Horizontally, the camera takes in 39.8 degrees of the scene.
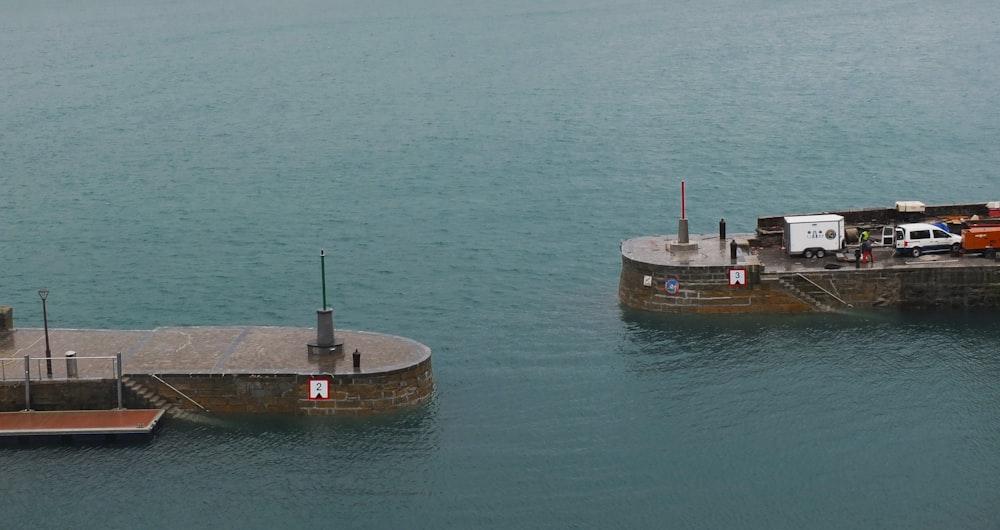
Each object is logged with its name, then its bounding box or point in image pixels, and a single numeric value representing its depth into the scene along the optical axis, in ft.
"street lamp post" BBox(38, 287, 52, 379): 218.38
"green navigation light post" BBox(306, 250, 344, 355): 225.76
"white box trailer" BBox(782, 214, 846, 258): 276.00
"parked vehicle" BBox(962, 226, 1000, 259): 273.33
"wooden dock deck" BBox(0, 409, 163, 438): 211.20
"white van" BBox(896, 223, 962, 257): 274.77
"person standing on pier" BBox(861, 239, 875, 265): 272.51
